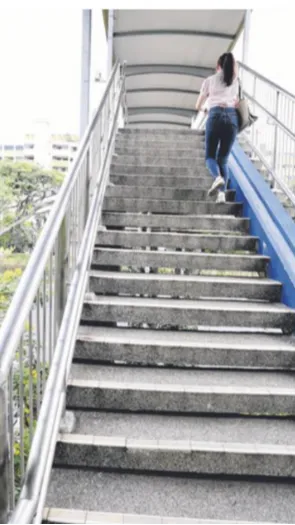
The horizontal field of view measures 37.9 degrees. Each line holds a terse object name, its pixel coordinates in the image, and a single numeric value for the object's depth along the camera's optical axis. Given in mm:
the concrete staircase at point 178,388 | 1784
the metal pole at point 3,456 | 1066
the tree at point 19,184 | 18378
